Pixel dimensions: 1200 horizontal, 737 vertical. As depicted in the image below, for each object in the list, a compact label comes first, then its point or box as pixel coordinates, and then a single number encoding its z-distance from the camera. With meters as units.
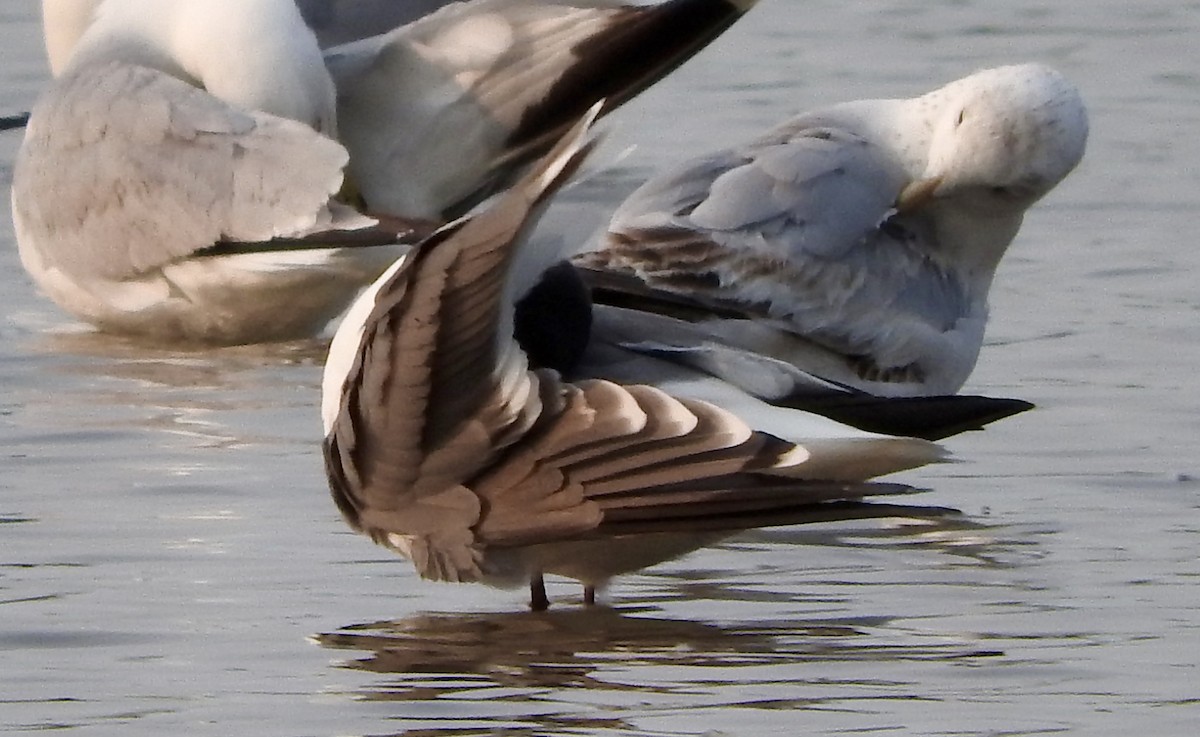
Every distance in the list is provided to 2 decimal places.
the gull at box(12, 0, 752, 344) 12.48
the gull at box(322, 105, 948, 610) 7.50
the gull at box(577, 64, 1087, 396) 11.23
